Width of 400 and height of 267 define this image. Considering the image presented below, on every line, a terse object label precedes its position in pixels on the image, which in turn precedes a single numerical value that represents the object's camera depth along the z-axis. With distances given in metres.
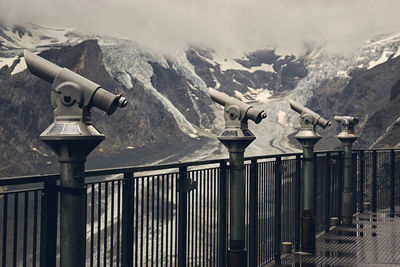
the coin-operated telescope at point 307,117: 8.84
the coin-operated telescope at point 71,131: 3.55
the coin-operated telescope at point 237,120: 6.23
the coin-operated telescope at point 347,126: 11.04
